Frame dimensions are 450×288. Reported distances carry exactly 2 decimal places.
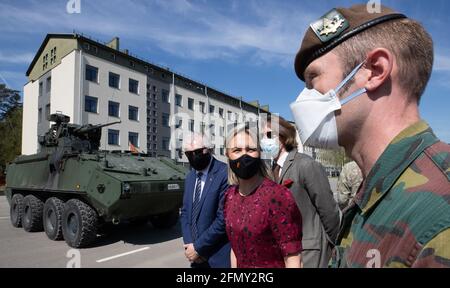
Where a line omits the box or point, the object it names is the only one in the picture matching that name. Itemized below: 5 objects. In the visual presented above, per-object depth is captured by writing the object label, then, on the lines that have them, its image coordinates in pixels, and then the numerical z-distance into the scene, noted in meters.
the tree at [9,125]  30.02
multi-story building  24.27
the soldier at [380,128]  0.74
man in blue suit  3.13
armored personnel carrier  7.01
